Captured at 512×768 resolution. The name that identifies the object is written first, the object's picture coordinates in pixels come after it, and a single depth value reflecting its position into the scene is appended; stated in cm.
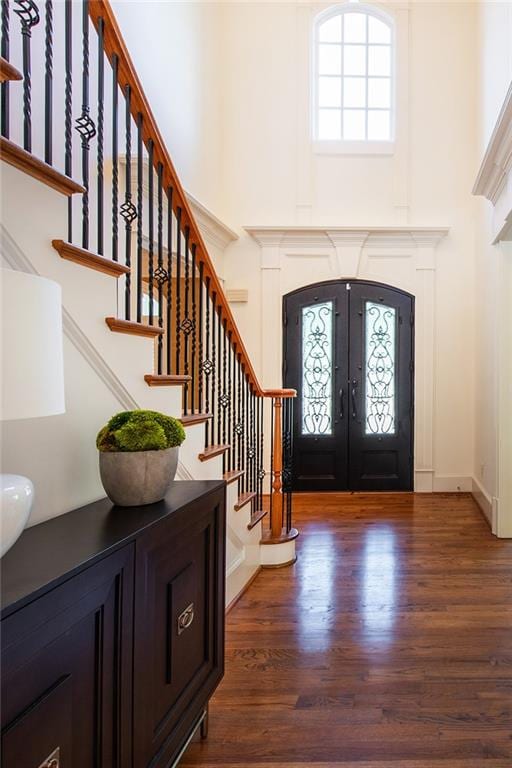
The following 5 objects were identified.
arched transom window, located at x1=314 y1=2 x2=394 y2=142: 545
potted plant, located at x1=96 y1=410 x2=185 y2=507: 142
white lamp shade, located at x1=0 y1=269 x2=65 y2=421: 82
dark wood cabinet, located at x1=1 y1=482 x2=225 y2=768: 88
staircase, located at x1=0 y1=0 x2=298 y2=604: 132
